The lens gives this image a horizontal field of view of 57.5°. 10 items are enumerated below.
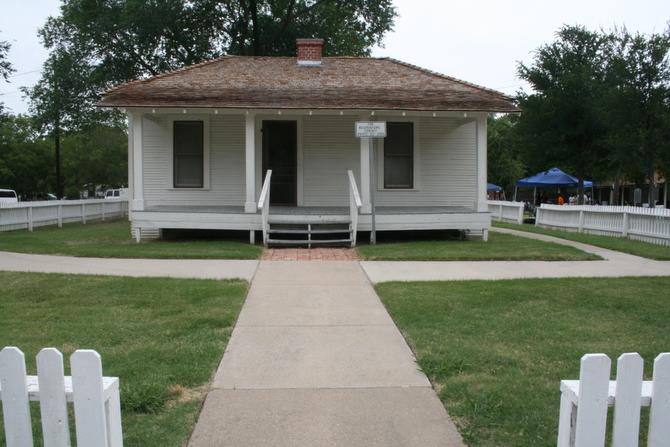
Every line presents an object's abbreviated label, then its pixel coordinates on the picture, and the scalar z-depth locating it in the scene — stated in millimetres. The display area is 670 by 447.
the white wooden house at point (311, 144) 15266
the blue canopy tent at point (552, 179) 30422
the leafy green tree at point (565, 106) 25828
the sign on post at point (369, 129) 13055
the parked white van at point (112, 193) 55669
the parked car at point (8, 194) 33762
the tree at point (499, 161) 56375
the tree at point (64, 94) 29562
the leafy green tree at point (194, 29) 29281
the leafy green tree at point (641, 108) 19859
